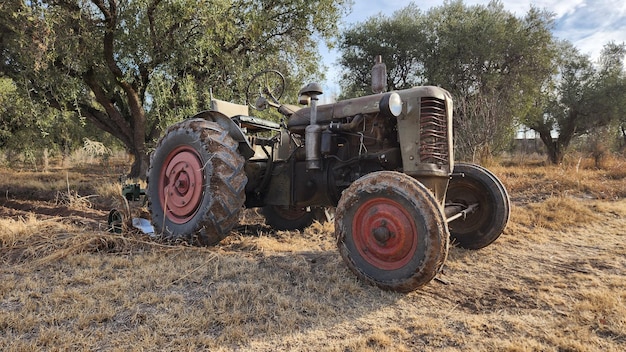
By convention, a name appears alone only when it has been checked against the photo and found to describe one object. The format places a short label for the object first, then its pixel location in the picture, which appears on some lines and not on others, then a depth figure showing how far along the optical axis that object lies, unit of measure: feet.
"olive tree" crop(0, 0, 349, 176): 23.21
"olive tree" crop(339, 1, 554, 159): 46.34
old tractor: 8.79
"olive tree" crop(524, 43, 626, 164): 58.03
